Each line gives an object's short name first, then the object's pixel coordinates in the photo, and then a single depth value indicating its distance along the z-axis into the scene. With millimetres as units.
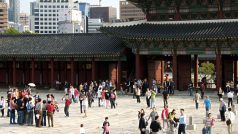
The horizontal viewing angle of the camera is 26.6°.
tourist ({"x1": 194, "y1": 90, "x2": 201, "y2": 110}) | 39031
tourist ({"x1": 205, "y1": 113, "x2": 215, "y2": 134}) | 26109
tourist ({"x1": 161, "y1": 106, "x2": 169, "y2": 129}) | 28473
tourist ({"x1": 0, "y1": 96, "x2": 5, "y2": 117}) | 36688
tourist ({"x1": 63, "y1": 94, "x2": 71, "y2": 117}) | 35406
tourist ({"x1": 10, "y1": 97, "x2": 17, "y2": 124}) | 33156
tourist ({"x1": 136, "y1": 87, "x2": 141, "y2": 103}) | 43147
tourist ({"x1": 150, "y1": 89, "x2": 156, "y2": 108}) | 39250
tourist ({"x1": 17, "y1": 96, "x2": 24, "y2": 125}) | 32688
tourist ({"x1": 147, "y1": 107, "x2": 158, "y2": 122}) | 26705
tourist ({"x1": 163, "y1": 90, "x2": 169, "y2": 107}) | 40216
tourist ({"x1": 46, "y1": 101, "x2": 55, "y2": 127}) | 31484
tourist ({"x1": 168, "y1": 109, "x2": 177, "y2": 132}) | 27562
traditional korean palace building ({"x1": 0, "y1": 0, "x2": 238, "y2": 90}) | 51341
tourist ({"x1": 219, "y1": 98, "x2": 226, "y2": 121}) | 32594
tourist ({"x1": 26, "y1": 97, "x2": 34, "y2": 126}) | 32406
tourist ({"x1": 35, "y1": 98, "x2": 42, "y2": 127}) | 31562
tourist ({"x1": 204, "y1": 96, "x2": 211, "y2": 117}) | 34219
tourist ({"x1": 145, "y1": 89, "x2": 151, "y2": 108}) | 39625
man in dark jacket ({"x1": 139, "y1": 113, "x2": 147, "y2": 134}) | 25562
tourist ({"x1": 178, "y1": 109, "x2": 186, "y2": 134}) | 26484
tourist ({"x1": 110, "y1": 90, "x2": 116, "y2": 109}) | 40219
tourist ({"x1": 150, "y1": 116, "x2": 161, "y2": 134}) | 23922
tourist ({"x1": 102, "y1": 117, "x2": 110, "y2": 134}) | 26047
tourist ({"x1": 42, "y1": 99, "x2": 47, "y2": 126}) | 32031
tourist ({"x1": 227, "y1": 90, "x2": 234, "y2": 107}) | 38781
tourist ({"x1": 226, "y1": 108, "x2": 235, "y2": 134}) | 27470
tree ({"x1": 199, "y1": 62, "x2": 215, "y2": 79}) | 102812
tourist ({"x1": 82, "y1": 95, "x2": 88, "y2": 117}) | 36212
